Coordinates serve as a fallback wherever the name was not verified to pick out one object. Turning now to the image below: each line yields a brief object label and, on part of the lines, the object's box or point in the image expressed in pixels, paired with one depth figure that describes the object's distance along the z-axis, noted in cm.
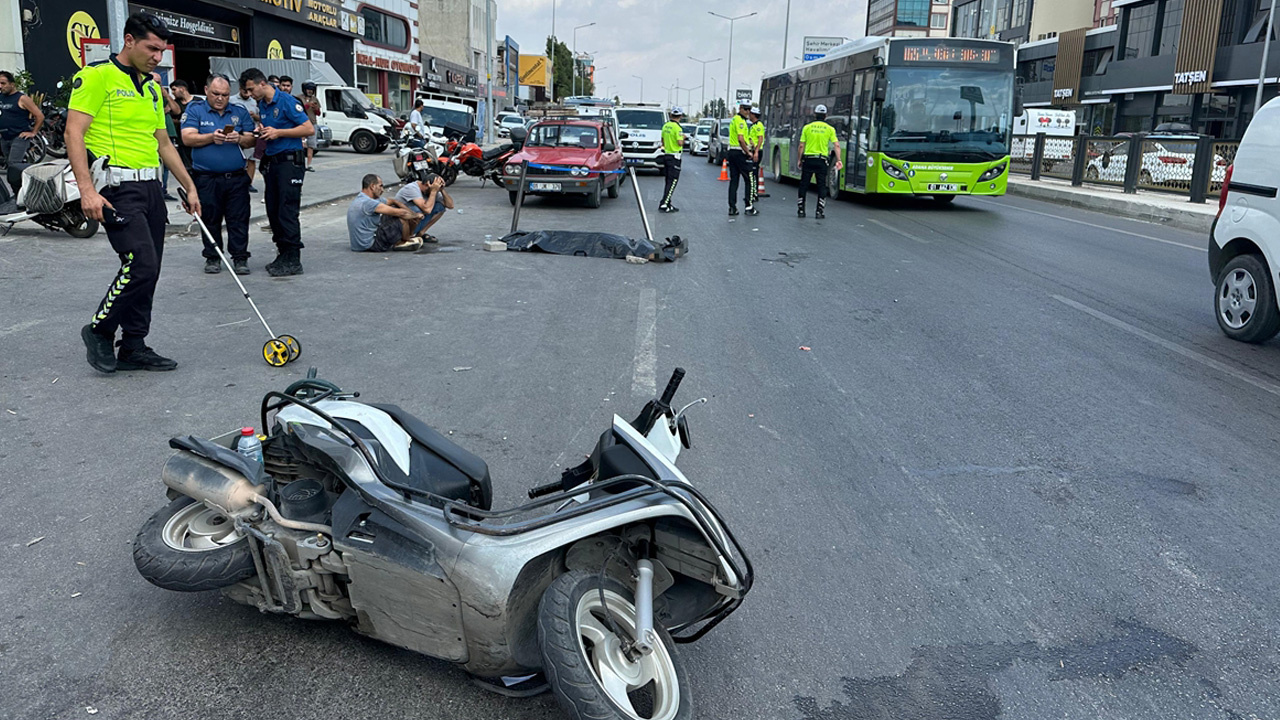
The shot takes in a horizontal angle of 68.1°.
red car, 1741
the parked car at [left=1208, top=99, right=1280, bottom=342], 716
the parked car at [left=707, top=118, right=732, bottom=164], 3594
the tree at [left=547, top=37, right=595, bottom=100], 13088
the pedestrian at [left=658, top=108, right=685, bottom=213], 1720
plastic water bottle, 335
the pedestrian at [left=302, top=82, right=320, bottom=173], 1744
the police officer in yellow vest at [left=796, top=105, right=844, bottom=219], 1650
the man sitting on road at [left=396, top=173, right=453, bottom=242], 1180
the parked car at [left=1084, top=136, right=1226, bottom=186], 2214
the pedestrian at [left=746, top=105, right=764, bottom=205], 1670
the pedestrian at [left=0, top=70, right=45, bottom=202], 1568
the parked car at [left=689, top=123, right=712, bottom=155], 4500
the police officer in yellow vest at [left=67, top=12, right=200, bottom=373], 548
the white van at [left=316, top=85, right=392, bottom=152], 3070
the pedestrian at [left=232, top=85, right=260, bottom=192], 1026
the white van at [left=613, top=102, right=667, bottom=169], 2903
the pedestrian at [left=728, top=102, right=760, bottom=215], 1661
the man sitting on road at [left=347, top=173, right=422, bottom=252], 1140
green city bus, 1811
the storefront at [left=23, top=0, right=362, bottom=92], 2241
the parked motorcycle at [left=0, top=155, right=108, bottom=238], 1052
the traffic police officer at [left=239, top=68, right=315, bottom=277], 937
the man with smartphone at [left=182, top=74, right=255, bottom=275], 888
